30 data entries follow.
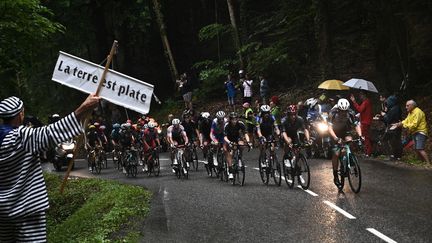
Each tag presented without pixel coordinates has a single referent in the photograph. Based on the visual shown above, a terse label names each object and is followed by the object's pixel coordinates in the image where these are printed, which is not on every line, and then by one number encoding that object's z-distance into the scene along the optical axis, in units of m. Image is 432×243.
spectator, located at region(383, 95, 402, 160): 18.12
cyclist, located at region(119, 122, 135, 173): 22.59
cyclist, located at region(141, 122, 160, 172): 21.07
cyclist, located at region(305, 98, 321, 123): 20.97
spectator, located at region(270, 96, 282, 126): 23.41
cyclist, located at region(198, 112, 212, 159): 19.05
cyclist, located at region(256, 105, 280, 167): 15.95
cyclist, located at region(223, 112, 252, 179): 16.45
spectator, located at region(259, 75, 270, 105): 28.89
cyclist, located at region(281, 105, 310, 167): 14.80
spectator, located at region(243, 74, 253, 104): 29.73
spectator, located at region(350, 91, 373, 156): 19.06
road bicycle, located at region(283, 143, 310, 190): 14.56
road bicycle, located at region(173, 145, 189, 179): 19.22
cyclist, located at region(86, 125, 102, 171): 25.06
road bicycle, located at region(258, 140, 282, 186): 15.58
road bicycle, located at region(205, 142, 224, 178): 17.75
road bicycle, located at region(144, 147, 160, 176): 20.94
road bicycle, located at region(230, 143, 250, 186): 16.33
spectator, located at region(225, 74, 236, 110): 31.12
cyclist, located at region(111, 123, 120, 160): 24.74
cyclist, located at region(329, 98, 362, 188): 13.28
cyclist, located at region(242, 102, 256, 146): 24.22
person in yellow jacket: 16.53
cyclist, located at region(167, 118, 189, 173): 19.14
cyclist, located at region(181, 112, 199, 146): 20.59
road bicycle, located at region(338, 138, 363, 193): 13.04
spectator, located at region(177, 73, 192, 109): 33.56
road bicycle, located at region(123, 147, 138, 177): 21.85
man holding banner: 4.84
